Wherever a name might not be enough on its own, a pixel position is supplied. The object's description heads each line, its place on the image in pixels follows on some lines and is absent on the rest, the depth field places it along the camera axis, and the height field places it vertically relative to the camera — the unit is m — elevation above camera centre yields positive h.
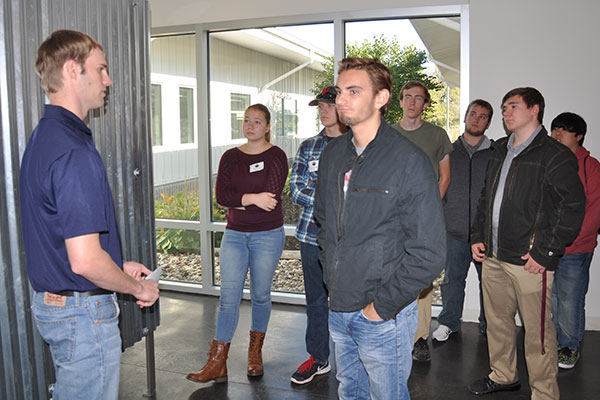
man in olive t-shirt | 3.93 +0.04
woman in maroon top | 3.54 -0.59
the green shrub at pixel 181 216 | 5.86 -0.80
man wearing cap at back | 3.38 -0.59
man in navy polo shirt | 1.67 -0.27
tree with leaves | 5.04 +0.86
